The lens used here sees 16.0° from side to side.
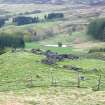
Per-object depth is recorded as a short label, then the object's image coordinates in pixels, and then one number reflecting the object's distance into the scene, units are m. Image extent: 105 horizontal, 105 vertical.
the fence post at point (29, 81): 94.06
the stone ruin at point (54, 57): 124.36
